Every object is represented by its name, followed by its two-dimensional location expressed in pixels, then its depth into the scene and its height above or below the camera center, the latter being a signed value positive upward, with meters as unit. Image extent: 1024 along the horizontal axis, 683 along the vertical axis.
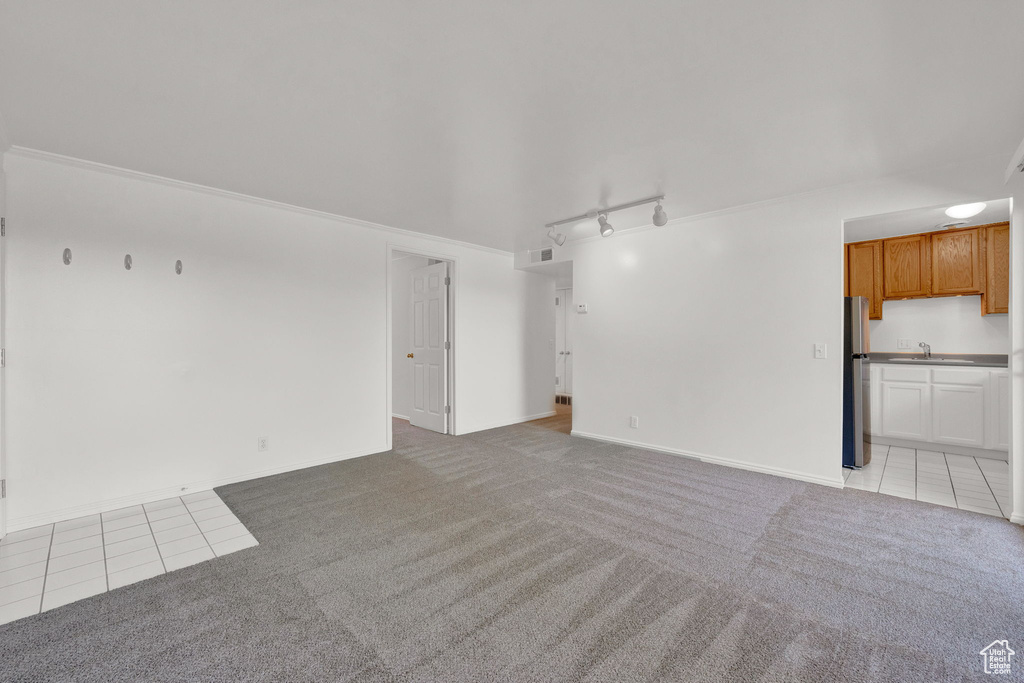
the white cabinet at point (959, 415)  4.13 -0.79
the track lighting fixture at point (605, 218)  3.63 +1.07
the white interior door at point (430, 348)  5.31 -0.11
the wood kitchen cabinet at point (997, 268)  4.18 +0.64
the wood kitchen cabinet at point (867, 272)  4.96 +0.73
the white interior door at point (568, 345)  8.26 -0.14
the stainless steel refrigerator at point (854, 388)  3.91 -0.48
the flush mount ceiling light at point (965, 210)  3.24 +0.94
